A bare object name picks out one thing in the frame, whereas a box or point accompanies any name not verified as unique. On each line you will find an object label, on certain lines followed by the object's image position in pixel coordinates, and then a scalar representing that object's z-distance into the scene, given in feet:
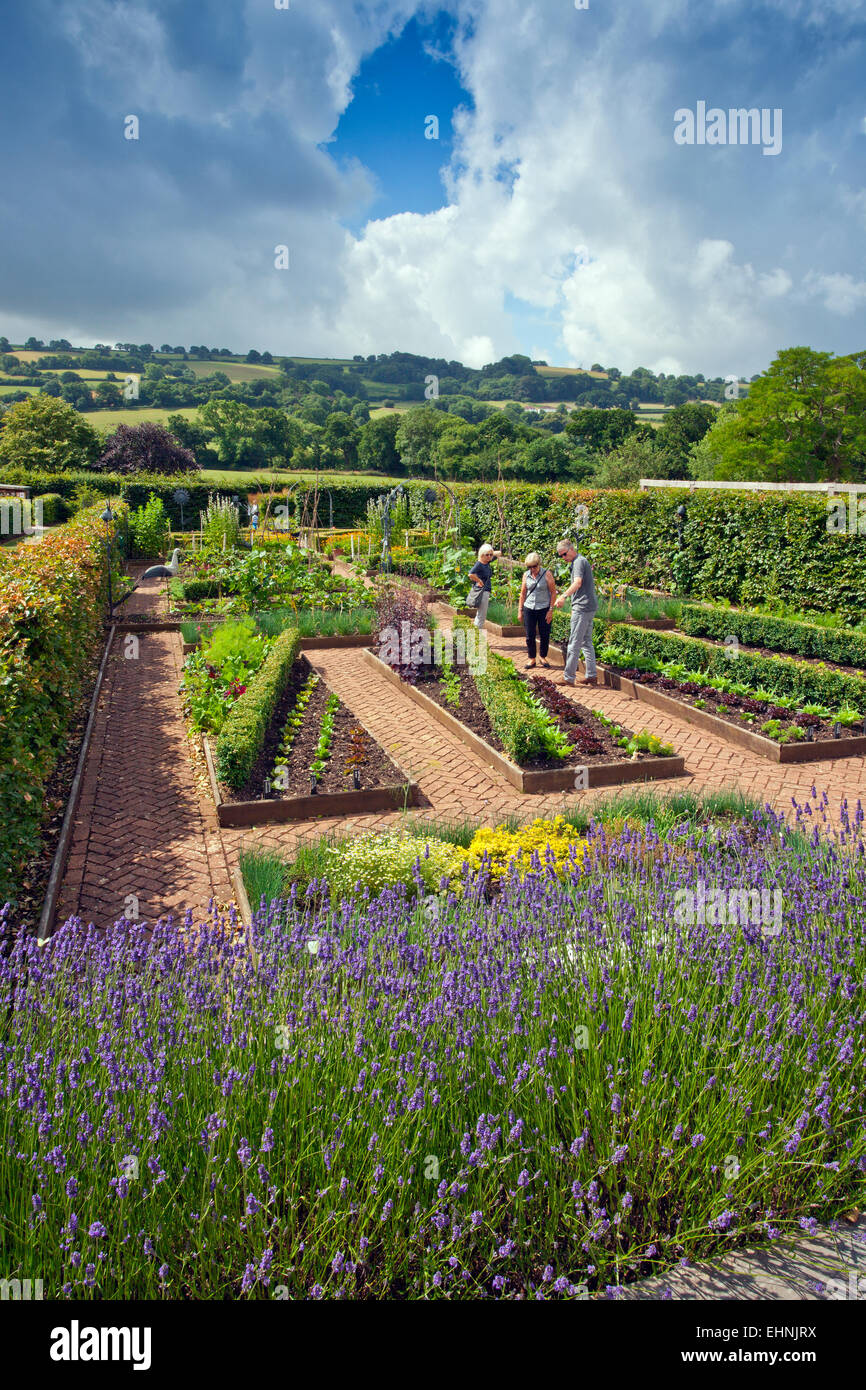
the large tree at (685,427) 202.18
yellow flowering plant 17.07
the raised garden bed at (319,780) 22.03
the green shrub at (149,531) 74.79
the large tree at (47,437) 116.88
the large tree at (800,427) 171.83
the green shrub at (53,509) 92.43
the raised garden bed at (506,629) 44.27
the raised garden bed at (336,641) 42.27
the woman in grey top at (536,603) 36.11
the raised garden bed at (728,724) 26.99
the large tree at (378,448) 175.52
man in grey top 32.65
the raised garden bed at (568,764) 24.57
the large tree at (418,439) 171.01
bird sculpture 62.69
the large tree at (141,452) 116.67
